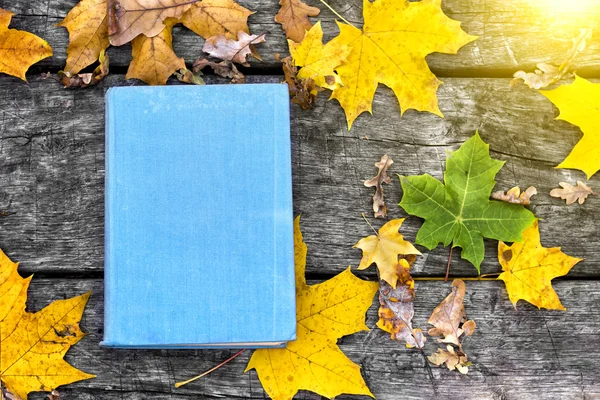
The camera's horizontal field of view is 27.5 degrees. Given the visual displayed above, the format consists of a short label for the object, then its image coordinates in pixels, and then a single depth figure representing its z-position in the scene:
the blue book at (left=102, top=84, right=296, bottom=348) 0.99
